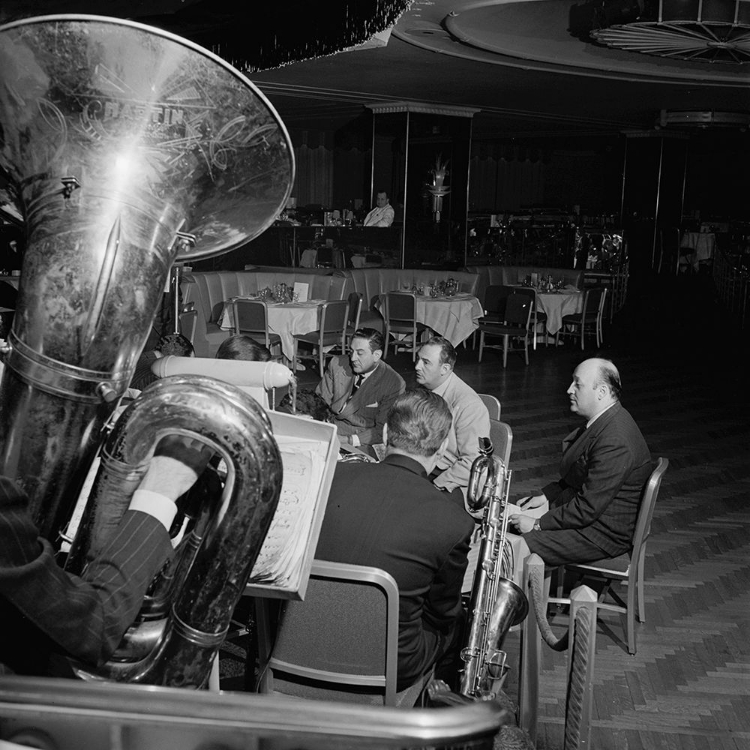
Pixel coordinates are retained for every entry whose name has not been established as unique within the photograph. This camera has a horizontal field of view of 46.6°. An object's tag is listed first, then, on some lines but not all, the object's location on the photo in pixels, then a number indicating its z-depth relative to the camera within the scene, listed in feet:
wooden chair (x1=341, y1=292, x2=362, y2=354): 28.91
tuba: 4.45
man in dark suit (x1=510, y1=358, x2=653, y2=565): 10.99
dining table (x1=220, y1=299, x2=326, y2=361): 27.53
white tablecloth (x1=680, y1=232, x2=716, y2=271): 51.51
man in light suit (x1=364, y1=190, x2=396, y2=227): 40.96
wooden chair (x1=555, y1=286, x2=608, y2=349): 33.04
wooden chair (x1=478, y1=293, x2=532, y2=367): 30.35
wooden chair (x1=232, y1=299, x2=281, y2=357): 26.78
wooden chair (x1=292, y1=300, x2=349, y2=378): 27.20
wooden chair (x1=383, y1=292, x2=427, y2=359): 30.22
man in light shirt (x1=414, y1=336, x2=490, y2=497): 12.46
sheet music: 4.85
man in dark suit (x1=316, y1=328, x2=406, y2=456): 14.57
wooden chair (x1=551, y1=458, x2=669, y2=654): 10.72
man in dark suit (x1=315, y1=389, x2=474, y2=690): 7.48
